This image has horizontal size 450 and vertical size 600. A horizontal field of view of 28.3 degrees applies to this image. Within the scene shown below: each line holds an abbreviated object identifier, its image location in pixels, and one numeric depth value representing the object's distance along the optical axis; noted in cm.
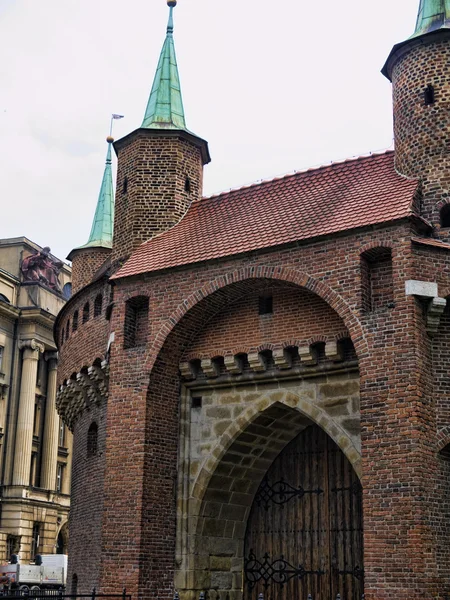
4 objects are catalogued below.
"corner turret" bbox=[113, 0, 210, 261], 1875
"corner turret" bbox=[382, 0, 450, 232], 1523
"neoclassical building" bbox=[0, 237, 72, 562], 4581
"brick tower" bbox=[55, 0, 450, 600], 1377
